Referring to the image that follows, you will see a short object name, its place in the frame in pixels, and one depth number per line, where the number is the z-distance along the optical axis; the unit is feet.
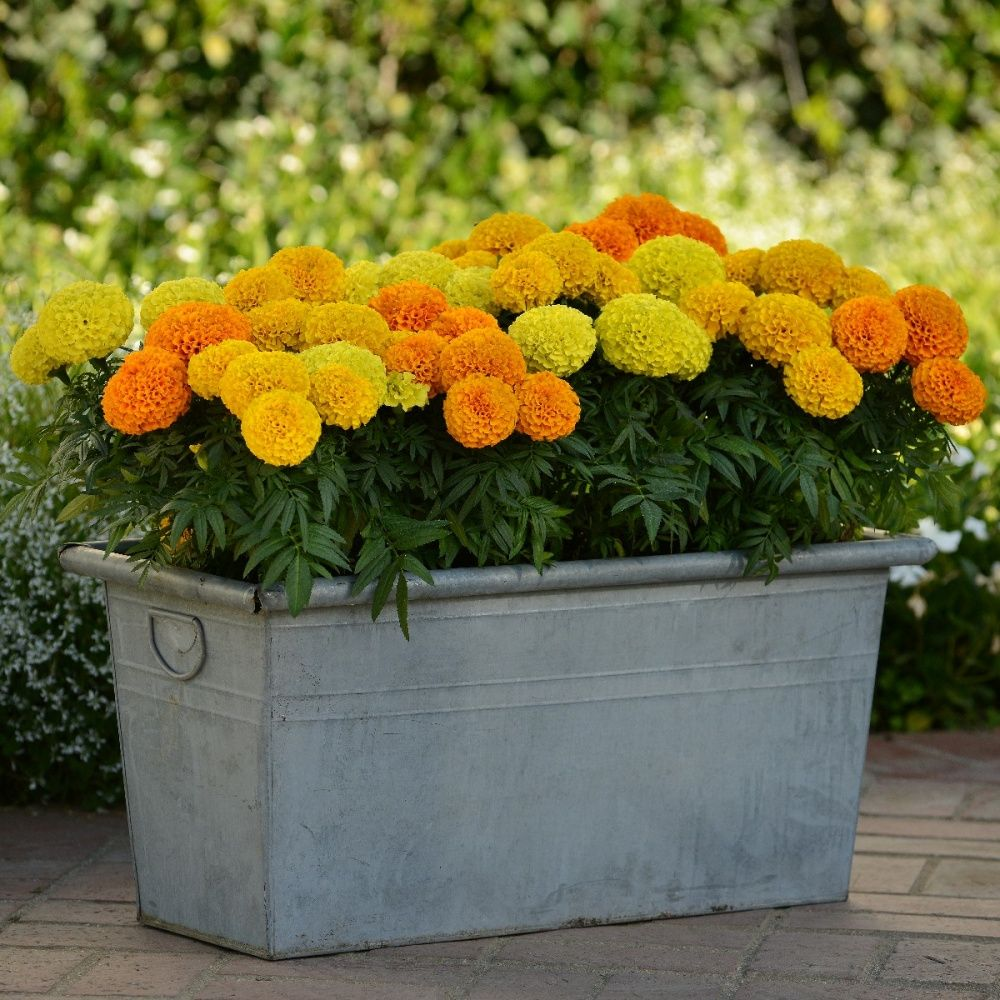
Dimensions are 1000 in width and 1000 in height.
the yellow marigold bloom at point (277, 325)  16.22
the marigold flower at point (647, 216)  19.27
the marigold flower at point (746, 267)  18.25
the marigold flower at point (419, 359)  15.48
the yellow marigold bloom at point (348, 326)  15.87
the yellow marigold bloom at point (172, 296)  16.93
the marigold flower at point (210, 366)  14.97
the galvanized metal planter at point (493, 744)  15.65
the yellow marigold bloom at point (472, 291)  17.34
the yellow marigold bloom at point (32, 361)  16.29
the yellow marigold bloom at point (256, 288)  16.92
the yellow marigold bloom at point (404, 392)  15.30
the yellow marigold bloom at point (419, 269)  17.83
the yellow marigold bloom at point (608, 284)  17.07
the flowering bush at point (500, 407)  14.96
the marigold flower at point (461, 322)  16.25
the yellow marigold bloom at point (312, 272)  17.35
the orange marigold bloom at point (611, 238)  18.40
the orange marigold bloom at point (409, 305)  16.63
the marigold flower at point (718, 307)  16.78
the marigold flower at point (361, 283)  17.85
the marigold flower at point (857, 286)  17.75
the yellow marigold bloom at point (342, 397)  14.71
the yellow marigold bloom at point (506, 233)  18.69
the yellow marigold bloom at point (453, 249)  19.85
